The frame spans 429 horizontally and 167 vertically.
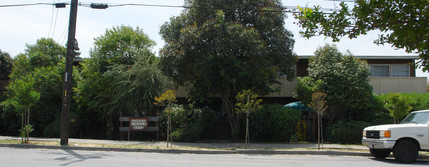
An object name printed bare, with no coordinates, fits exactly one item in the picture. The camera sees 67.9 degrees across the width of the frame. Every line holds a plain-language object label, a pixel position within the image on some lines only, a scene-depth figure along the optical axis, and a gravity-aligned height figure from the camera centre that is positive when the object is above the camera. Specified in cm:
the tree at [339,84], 1670 +108
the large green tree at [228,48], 1546 +272
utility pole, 1413 +116
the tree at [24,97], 1416 +18
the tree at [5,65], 2566 +289
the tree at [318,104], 1387 -2
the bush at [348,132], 1599 -142
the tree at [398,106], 1427 -9
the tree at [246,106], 1371 -13
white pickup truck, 1064 -119
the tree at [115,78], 1736 +136
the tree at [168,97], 1391 +21
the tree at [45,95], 1939 +39
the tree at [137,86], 1720 +87
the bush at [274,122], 1630 -98
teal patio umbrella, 1911 -16
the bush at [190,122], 1590 -105
